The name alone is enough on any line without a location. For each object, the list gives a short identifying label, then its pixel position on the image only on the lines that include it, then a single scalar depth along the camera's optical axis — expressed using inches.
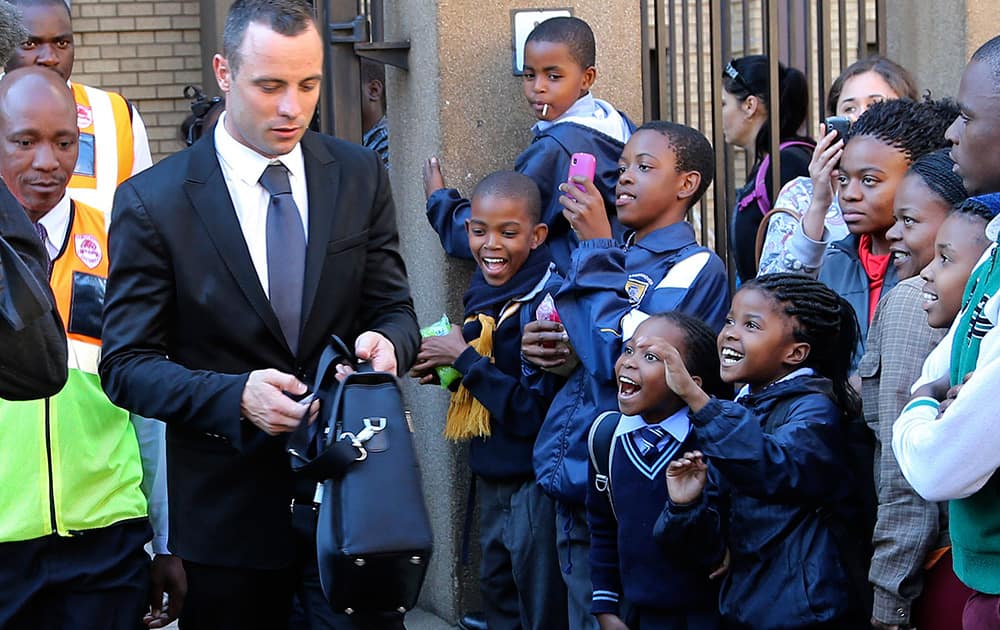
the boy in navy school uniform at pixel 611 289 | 181.2
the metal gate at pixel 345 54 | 264.6
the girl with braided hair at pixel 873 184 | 174.2
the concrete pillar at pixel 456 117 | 228.4
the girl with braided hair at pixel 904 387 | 150.0
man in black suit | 152.9
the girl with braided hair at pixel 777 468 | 155.0
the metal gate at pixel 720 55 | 229.1
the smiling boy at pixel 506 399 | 200.5
